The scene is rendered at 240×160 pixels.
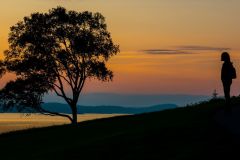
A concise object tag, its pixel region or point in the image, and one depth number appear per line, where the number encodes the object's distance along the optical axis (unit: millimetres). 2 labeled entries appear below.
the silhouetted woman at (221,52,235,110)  29859
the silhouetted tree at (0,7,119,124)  67375
